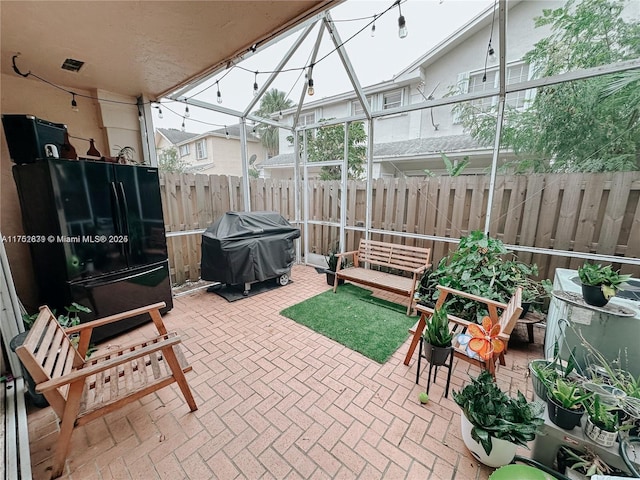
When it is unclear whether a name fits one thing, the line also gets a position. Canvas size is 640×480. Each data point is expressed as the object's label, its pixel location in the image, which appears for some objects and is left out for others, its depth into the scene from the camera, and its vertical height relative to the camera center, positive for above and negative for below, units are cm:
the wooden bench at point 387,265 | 364 -112
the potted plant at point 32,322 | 188 -117
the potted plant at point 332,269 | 455 -132
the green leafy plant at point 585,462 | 127 -137
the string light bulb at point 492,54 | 268 +151
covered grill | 381 -83
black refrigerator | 248 -40
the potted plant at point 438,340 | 199 -113
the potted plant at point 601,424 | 130 -117
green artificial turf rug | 286 -164
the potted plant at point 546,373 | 155 -113
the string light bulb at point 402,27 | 224 +150
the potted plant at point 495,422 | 145 -131
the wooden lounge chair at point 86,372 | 144 -121
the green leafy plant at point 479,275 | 290 -94
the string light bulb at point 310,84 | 300 +131
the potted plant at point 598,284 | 173 -60
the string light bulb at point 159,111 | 375 +124
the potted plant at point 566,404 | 137 -114
